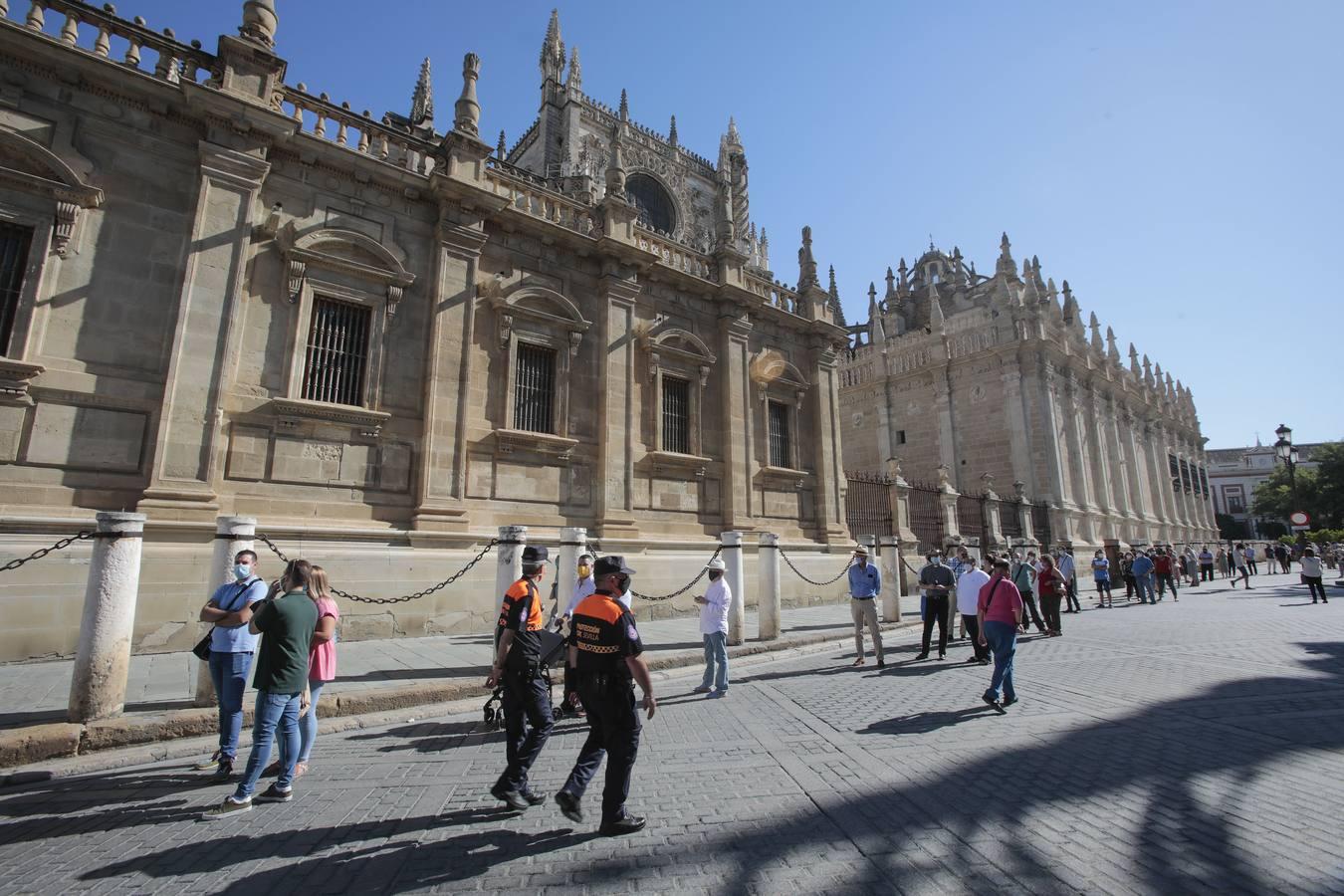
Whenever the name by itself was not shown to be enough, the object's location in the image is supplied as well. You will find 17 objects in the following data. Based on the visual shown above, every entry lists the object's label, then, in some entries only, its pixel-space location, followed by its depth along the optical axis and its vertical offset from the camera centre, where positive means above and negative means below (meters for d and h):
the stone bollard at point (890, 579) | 12.41 -0.42
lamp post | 24.58 +4.50
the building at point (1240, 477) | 81.12 +10.96
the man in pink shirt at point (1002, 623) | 6.34 -0.68
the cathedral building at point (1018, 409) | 28.27 +7.57
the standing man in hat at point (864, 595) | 8.70 -0.52
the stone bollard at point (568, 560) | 8.37 -0.03
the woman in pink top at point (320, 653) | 4.45 -0.70
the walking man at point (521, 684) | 3.86 -0.83
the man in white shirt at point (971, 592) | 9.56 -0.52
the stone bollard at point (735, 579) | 9.77 -0.33
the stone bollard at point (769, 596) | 10.16 -0.61
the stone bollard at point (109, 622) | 5.15 -0.55
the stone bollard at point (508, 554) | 7.80 +0.06
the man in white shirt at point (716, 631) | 7.05 -0.84
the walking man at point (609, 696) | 3.54 -0.80
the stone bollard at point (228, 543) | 6.05 +0.15
